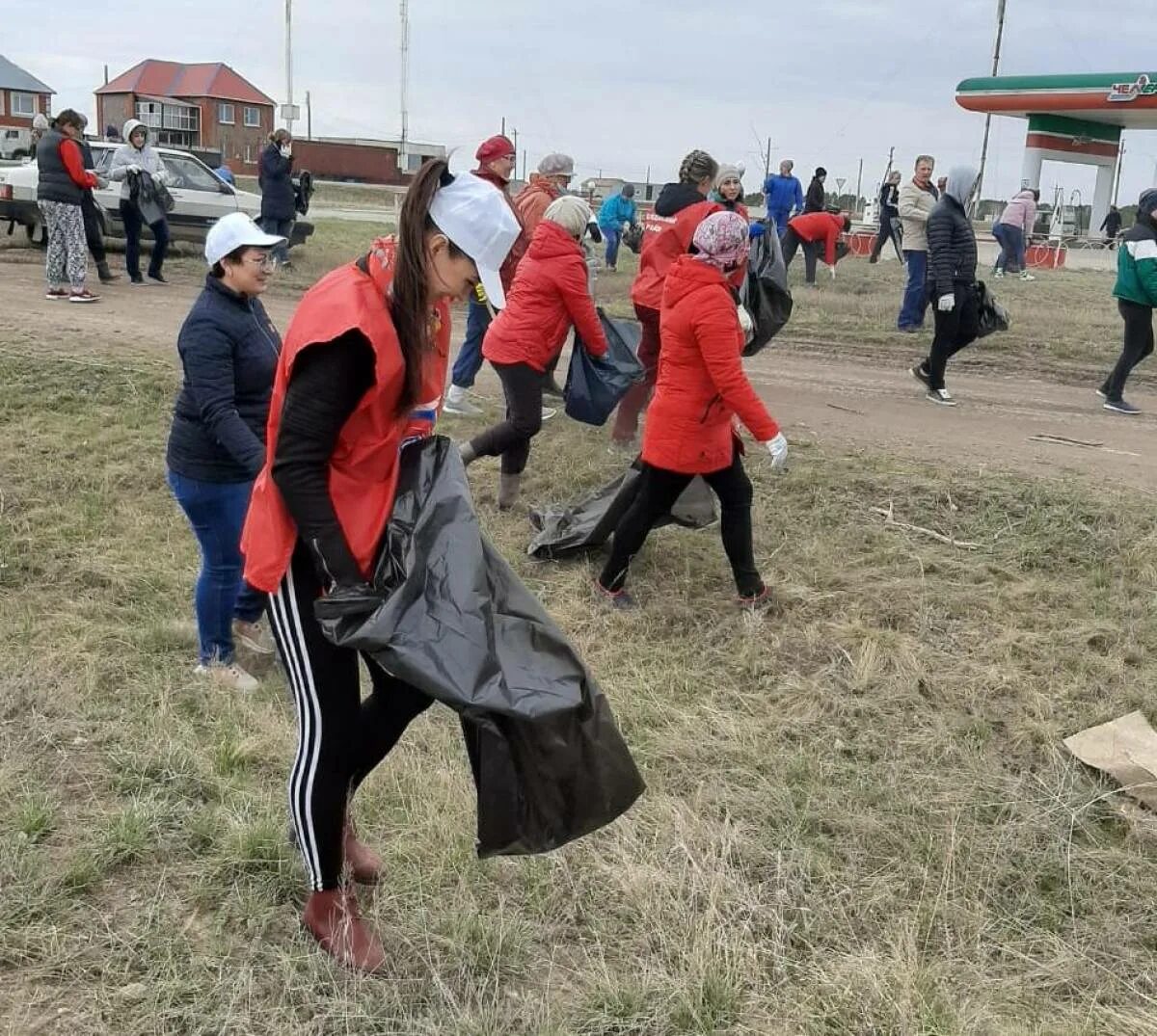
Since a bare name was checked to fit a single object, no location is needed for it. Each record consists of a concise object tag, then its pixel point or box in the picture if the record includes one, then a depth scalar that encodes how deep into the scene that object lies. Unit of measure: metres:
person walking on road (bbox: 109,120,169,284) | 11.86
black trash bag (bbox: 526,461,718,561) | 5.48
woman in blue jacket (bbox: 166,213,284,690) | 3.93
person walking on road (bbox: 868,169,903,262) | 16.35
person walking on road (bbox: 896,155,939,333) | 11.09
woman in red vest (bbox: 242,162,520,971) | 2.21
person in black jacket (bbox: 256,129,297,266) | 13.54
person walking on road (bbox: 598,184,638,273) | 16.97
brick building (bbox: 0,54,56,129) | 69.00
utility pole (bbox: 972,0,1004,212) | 41.78
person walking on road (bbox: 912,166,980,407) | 8.02
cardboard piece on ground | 3.66
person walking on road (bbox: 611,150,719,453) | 6.89
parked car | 14.45
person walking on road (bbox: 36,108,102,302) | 10.21
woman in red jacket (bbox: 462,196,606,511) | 5.85
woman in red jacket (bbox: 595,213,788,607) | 4.53
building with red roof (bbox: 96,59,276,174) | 70.56
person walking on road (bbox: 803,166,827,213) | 17.45
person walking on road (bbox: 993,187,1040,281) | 17.80
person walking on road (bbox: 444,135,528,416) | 7.47
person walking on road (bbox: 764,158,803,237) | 15.62
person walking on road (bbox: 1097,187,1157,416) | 7.86
